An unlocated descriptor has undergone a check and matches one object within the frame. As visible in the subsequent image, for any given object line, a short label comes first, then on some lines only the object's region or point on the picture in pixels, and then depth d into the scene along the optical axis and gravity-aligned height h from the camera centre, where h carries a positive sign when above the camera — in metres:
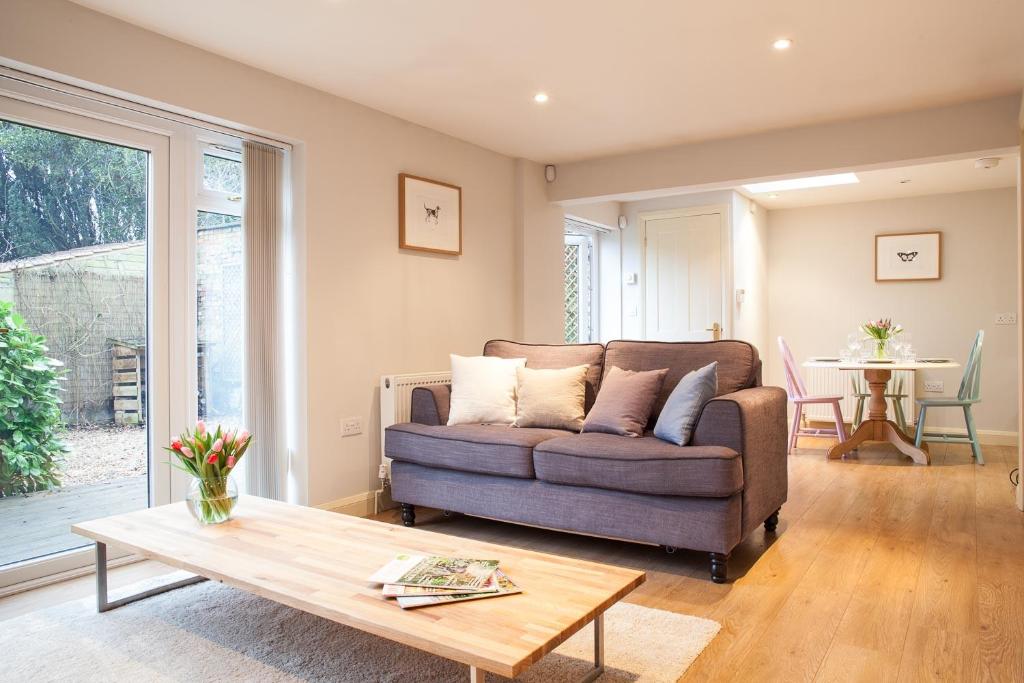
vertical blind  3.51 +0.12
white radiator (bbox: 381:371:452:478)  4.03 -0.36
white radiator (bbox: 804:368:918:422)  6.99 -0.55
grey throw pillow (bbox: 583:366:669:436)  3.34 -0.34
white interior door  6.41 +0.55
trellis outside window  6.75 +0.50
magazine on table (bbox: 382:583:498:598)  1.73 -0.64
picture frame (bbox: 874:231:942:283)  6.60 +0.74
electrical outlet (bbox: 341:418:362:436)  3.87 -0.50
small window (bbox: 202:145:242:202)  3.42 +0.84
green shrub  2.70 -0.28
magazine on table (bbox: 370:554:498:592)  1.80 -0.63
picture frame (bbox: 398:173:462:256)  4.25 +0.78
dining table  5.30 -0.69
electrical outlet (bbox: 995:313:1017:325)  6.29 +0.12
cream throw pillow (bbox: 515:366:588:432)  3.60 -0.33
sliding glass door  2.73 +0.05
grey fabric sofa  2.78 -0.59
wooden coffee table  1.53 -0.65
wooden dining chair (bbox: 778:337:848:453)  5.76 -0.54
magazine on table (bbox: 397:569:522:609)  1.68 -0.65
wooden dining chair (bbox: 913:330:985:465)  5.32 -0.52
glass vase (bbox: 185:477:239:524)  2.40 -0.56
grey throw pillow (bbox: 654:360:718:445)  3.01 -0.31
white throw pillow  3.75 -0.29
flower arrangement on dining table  5.64 +0.00
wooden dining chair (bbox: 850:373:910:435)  6.07 -0.56
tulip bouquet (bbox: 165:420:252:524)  2.37 -0.45
